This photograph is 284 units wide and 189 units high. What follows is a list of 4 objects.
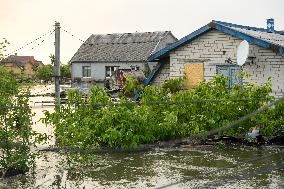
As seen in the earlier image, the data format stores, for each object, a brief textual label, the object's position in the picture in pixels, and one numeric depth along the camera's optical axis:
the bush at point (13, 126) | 10.26
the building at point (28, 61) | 101.21
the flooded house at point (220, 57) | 17.97
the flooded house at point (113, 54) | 46.03
